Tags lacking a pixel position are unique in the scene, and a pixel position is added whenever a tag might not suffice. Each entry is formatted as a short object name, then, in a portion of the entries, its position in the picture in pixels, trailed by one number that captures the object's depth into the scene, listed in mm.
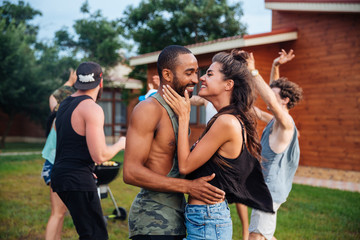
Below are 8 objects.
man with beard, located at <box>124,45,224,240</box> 2125
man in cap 3113
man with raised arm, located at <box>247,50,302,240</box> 3311
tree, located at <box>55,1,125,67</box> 21812
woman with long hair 2150
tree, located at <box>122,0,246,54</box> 19969
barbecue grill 4938
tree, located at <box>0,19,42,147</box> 18984
